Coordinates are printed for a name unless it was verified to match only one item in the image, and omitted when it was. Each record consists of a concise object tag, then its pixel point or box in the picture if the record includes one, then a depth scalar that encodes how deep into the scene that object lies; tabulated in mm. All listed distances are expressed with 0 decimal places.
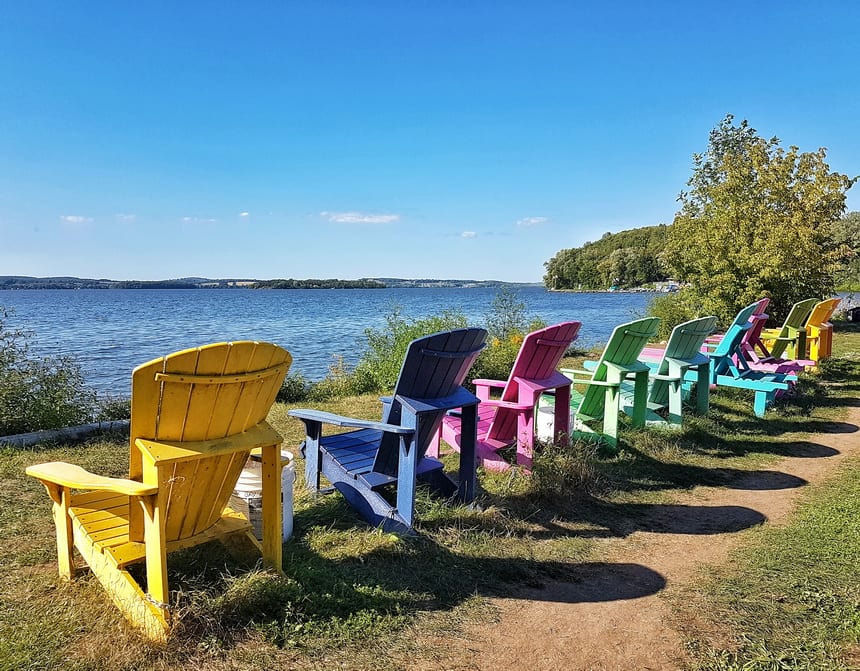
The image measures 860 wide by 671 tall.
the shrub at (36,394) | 6215
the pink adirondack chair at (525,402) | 4695
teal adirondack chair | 7195
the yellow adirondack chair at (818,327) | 9688
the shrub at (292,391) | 8906
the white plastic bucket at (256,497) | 3429
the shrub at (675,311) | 15898
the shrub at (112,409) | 6892
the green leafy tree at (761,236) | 14633
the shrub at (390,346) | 9609
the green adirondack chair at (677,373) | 6270
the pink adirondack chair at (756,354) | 8258
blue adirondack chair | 3543
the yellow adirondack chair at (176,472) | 2352
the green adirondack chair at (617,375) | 5508
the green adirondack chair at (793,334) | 9477
